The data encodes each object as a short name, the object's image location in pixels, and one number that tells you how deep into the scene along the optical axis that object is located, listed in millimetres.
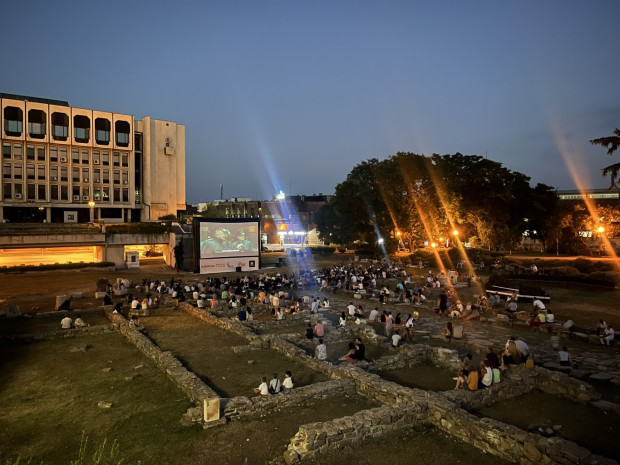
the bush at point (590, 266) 32438
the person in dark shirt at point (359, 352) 13383
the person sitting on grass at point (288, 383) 10883
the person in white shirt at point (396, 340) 15078
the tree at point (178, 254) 41375
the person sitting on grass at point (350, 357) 13308
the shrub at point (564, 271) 30266
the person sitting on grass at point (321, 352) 13539
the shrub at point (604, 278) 26844
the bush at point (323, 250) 62438
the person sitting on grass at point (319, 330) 16828
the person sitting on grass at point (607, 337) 14977
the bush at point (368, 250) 52000
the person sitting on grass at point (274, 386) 10625
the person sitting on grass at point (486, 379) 10750
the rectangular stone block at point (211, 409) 9094
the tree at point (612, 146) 30773
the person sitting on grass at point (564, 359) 12641
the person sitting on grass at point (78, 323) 17812
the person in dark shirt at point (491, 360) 11412
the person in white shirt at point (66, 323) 17681
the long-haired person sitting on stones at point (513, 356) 12406
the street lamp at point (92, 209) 48812
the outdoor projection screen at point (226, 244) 38594
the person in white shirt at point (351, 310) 20220
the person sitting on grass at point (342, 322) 17844
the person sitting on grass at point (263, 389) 10352
